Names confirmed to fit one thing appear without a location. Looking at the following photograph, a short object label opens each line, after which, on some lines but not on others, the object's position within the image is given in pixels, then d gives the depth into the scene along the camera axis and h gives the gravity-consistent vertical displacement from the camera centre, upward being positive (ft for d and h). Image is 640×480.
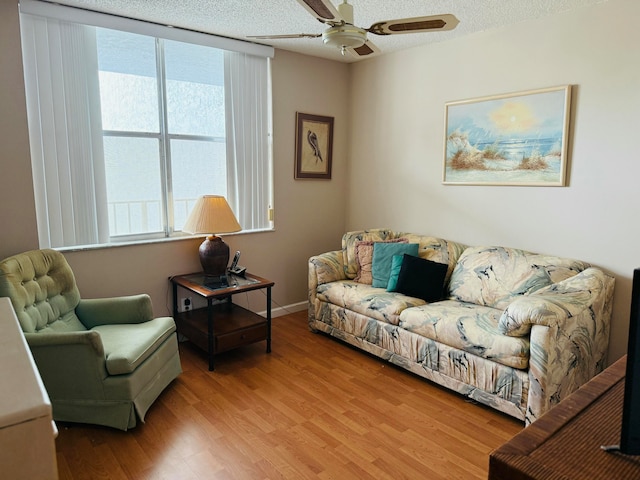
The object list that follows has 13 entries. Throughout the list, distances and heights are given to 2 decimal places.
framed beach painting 10.35 +1.14
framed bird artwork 14.35 +1.28
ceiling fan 6.60 +2.51
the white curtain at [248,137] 12.73 +1.42
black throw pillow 11.39 -2.49
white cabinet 3.10 -1.79
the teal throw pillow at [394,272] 11.85 -2.42
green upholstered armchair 7.76 -3.08
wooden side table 10.61 -3.57
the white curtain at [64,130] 9.66 +1.24
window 9.90 +1.43
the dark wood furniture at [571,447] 2.94 -1.90
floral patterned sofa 8.08 -2.96
